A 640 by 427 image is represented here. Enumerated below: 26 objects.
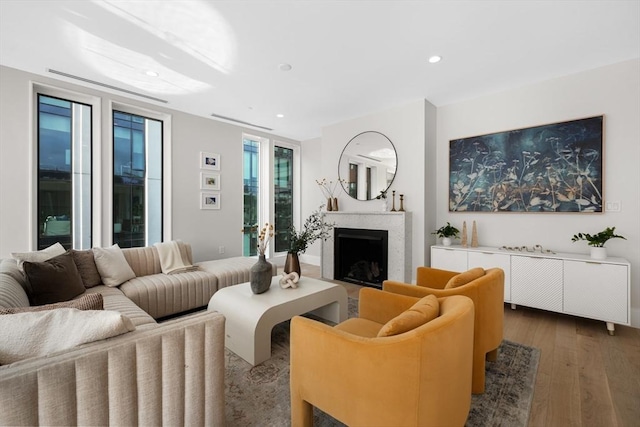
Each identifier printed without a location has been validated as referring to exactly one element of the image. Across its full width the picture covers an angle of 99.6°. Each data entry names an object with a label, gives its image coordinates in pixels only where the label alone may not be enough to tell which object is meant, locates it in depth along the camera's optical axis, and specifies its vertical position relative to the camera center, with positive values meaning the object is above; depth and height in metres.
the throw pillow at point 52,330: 1.00 -0.47
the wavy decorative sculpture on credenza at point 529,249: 3.12 -0.44
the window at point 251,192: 5.21 +0.37
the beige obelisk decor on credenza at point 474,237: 3.52 -0.33
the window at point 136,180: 3.74 +0.45
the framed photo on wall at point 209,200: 4.43 +0.18
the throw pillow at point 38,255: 2.35 -0.40
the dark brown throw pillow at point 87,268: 2.64 -0.57
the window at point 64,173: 3.20 +0.47
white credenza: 2.54 -0.71
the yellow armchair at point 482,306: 1.73 -0.62
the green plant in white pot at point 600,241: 2.67 -0.29
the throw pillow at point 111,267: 2.74 -0.58
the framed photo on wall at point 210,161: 4.42 +0.84
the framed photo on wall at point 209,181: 4.42 +0.50
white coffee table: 2.08 -0.83
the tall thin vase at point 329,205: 4.80 +0.11
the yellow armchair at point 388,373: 1.03 -0.68
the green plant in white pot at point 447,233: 3.68 -0.29
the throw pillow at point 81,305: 1.24 -0.45
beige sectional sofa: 0.90 -0.64
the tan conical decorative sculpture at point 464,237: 3.61 -0.34
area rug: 1.56 -1.19
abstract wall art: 2.93 +0.51
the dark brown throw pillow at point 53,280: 2.05 -0.56
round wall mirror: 4.12 +0.75
